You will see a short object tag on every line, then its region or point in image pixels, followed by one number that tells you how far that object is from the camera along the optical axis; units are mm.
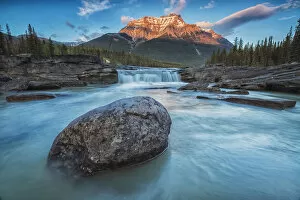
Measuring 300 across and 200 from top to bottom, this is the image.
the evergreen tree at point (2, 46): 42194
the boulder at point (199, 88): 15797
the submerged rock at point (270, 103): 8773
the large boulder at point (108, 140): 3057
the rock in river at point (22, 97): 11969
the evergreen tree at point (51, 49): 57581
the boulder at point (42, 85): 18984
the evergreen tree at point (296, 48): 41281
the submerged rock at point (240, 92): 14299
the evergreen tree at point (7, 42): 51409
